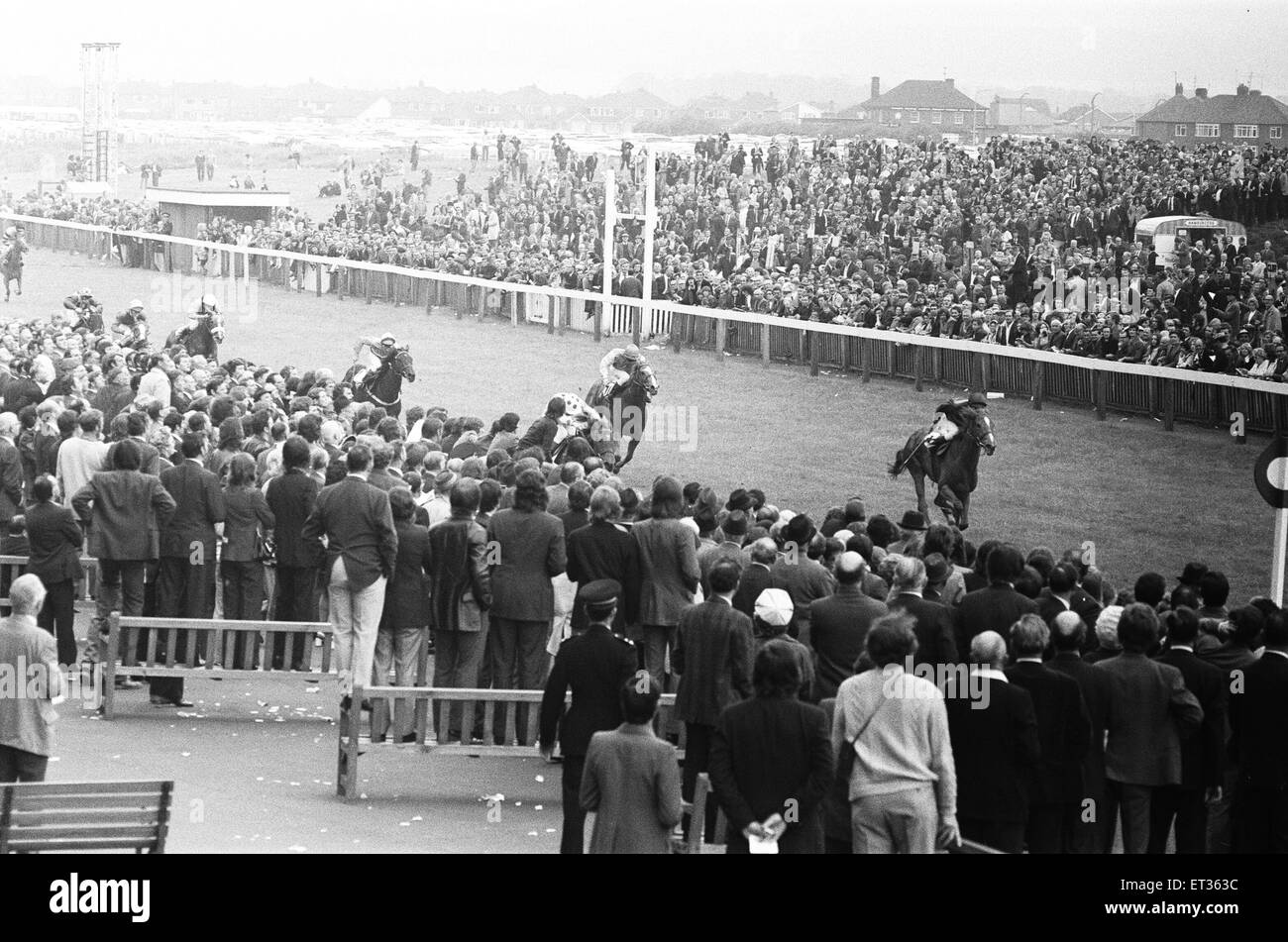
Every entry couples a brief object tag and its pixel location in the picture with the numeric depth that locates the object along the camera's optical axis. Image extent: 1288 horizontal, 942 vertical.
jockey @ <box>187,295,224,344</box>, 23.81
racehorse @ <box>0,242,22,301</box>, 35.84
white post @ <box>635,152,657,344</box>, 28.70
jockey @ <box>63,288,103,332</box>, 25.95
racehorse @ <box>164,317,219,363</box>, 23.91
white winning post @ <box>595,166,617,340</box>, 29.48
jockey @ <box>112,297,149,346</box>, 22.69
